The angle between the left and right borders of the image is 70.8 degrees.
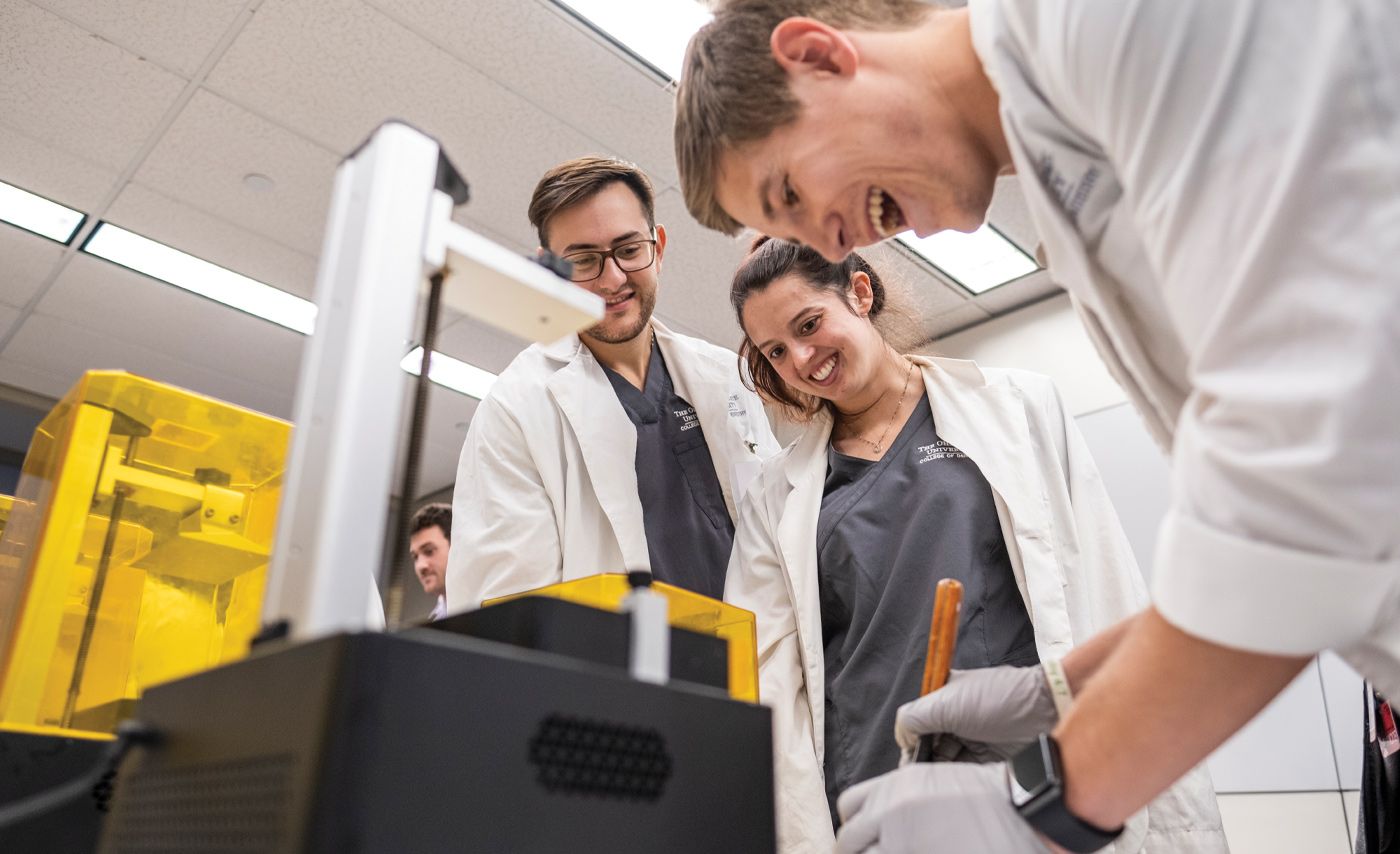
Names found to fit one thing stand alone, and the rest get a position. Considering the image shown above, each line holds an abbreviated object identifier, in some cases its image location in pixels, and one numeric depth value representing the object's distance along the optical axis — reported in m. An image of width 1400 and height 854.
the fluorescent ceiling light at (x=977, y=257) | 3.29
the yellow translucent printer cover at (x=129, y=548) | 1.08
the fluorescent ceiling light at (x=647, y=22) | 2.43
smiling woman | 1.31
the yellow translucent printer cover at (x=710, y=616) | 1.01
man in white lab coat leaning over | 0.51
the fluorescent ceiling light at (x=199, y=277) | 3.27
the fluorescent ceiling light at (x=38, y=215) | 3.03
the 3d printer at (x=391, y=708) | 0.46
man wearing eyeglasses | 1.55
